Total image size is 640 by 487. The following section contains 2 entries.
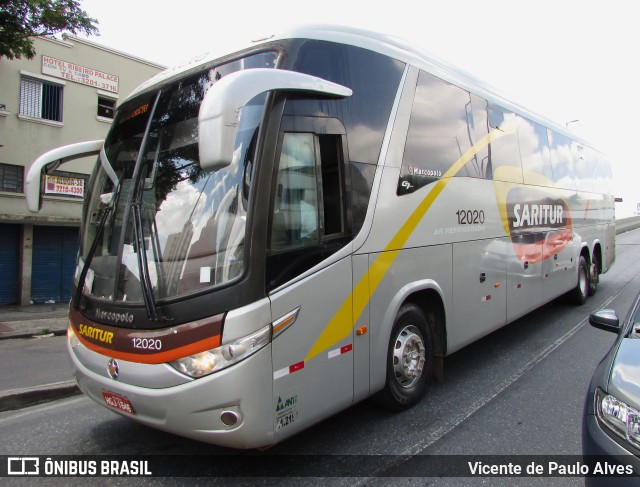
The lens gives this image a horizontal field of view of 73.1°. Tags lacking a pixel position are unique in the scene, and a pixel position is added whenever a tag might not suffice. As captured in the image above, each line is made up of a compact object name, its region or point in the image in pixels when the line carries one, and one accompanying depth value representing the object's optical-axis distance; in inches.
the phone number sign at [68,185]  598.2
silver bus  107.1
